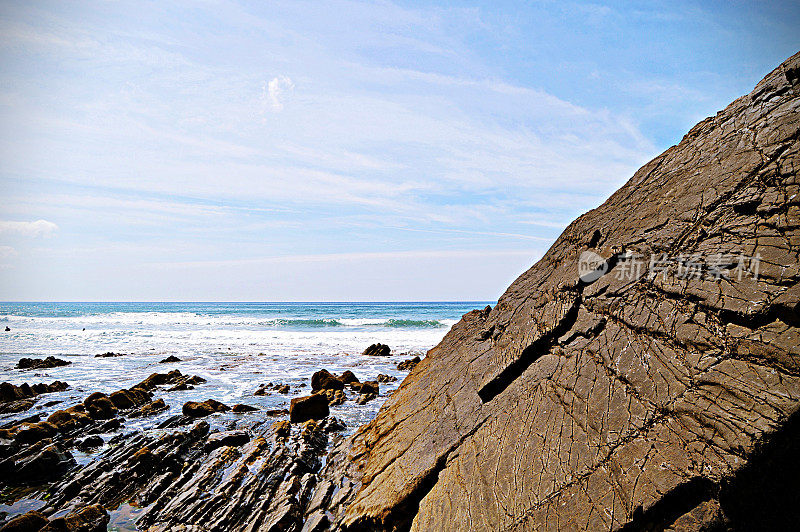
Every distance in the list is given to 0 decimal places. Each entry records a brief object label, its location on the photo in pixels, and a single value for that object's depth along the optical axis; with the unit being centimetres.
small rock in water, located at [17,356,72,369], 2028
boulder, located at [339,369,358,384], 1557
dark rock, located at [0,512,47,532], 548
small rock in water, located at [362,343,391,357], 2510
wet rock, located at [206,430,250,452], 892
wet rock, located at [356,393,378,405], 1274
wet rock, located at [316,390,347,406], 1268
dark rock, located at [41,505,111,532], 555
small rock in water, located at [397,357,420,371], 1948
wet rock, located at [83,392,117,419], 1112
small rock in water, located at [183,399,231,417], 1133
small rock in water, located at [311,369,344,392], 1437
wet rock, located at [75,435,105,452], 902
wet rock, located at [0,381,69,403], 1299
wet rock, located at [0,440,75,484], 761
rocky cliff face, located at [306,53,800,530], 319
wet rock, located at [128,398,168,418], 1158
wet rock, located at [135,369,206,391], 1503
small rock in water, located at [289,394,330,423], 1076
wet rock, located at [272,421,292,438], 930
